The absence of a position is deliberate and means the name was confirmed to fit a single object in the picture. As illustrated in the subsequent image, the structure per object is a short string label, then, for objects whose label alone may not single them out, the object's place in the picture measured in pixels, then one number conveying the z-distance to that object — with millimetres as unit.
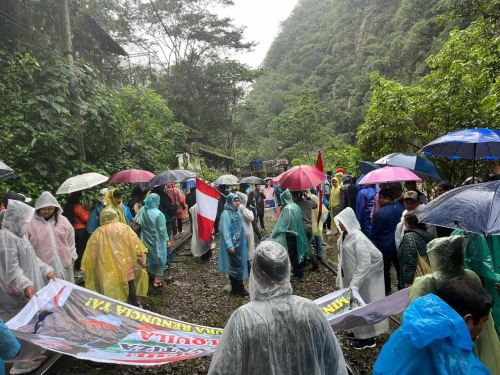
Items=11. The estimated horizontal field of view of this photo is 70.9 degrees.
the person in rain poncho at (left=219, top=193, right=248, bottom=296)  5809
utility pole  7387
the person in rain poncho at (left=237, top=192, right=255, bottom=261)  6326
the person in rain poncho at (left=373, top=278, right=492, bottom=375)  1333
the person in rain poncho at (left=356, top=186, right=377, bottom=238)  6213
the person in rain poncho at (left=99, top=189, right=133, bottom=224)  5926
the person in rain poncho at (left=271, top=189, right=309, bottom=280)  6113
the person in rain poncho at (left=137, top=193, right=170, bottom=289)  6157
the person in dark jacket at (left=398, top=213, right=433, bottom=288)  3516
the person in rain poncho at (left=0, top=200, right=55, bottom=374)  3365
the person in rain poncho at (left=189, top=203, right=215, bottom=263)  7994
